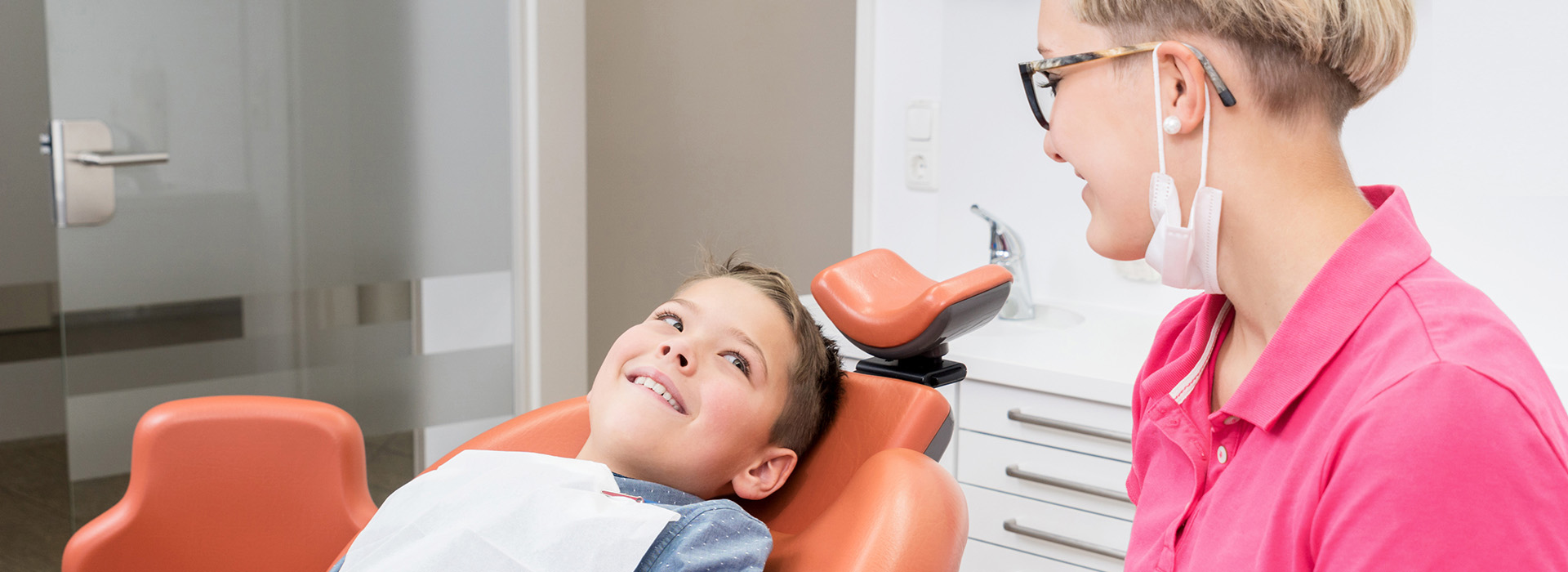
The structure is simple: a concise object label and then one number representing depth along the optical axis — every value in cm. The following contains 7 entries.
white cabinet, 185
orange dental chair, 137
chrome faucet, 231
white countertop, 185
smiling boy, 136
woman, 67
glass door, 212
